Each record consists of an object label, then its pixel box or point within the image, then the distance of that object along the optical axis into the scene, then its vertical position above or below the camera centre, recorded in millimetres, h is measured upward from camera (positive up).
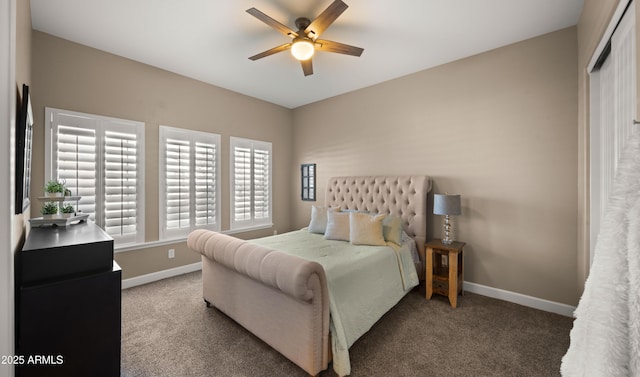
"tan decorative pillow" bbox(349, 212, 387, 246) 2883 -476
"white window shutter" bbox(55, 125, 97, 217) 2762 +281
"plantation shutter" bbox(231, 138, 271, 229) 4312 +98
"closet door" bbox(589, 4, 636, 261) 1493 +580
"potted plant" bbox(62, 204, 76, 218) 2016 -195
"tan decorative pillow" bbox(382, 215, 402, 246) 2990 -488
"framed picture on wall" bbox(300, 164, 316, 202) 4859 +138
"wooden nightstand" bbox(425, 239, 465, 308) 2740 -960
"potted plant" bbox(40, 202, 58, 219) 1904 -176
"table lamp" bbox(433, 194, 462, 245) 2852 -181
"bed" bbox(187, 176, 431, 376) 1716 -715
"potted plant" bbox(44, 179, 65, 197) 1943 -17
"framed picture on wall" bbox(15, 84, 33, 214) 1318 +210
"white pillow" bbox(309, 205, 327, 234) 3551 -459
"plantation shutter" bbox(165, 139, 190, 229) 3555 +62
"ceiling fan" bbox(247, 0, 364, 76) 2014 +1364
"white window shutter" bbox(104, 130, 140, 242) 3059 +50
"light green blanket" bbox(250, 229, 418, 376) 1825 -822
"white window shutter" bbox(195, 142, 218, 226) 3846 +84
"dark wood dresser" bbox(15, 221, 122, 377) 1303 -658
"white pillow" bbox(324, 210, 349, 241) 3140 -478
